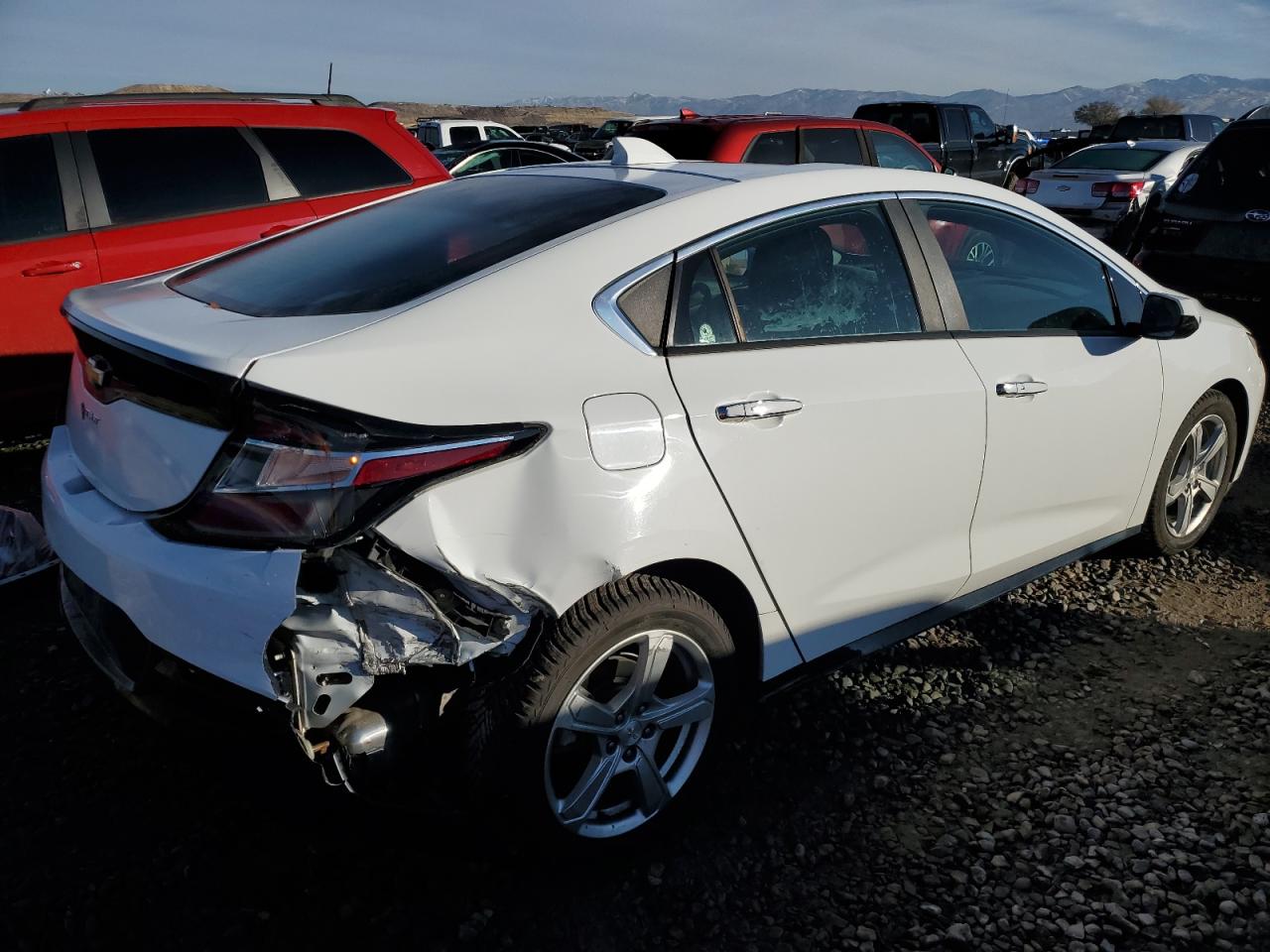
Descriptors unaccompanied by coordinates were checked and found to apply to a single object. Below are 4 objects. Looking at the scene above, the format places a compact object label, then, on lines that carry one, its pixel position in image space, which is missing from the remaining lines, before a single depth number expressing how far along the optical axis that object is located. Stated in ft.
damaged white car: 6.37
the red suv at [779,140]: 25.44
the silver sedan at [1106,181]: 38.34
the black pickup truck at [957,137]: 49.06
